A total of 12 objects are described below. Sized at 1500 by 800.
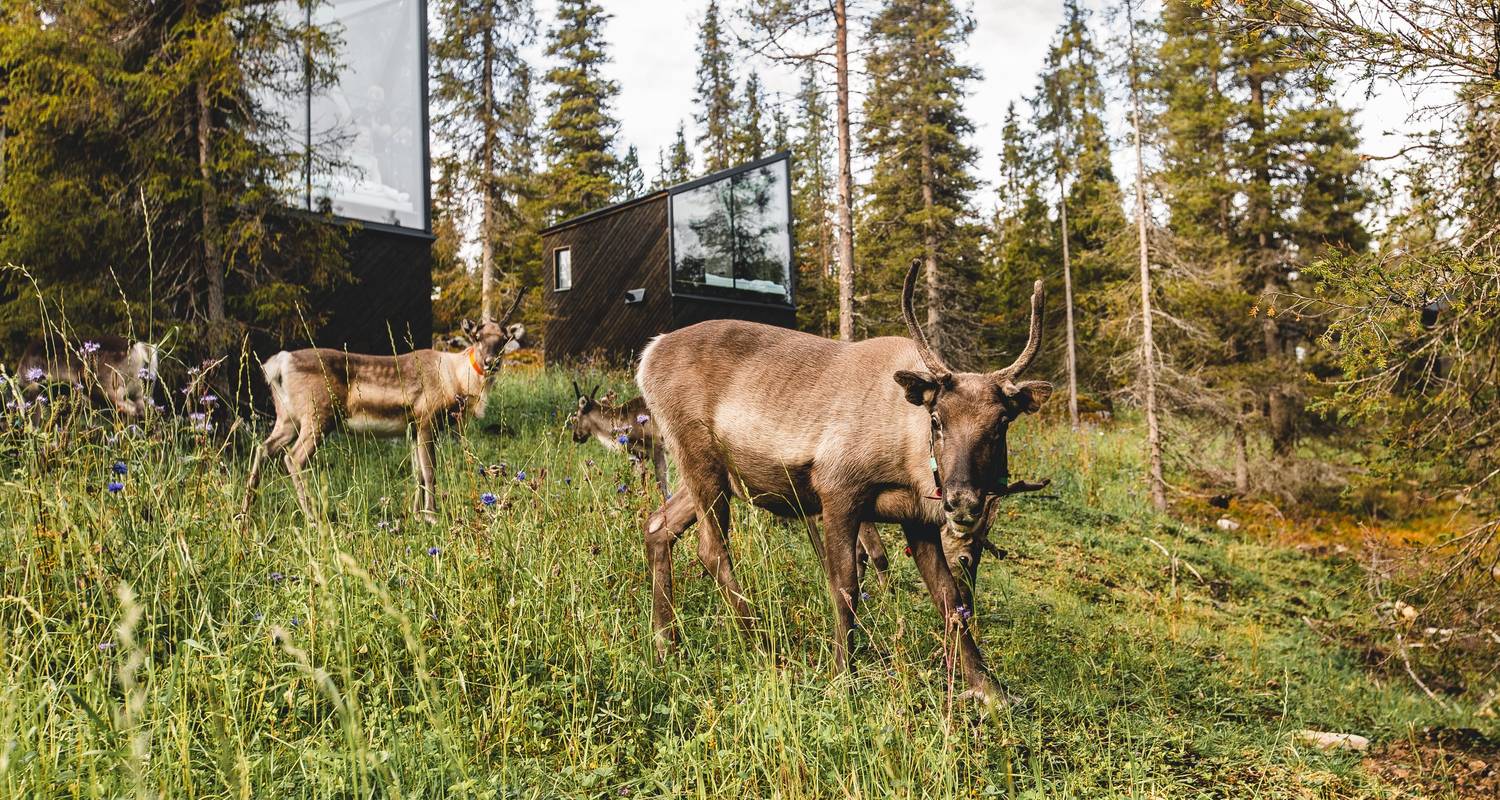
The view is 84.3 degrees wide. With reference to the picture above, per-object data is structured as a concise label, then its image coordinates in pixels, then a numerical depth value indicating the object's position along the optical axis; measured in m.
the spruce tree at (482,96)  27.50
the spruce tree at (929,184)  28.86
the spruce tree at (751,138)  43.94
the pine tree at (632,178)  48.38
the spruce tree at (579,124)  34.06
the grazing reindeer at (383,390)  8.05
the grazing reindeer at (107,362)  7.43
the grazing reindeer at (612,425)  8.62
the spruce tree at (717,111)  46.66
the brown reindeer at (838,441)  3.76
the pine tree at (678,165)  51.91
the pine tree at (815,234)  36.12
